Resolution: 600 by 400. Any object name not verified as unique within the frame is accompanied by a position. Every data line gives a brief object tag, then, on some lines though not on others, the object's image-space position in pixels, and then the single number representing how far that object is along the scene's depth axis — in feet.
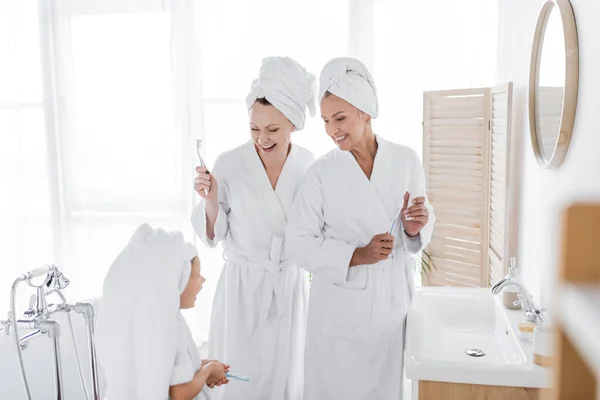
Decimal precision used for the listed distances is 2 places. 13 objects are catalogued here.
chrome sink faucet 5.40
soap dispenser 6.22
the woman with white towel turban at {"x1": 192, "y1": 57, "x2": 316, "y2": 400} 6.89
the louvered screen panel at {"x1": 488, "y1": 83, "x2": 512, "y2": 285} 7.28
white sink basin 4.75
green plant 9.34
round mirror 4.74
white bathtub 7.79
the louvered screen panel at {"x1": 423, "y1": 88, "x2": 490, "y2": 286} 8.55
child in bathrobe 4.72
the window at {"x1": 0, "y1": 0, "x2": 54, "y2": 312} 11.35
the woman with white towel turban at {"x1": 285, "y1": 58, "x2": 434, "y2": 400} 6.14
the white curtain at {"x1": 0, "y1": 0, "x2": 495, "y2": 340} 10.11
